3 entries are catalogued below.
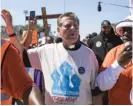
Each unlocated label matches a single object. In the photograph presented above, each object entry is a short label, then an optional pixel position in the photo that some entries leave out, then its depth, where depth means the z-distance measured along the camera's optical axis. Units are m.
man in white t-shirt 2.58
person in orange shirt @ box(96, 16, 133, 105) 2.45
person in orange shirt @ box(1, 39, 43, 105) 1.78
